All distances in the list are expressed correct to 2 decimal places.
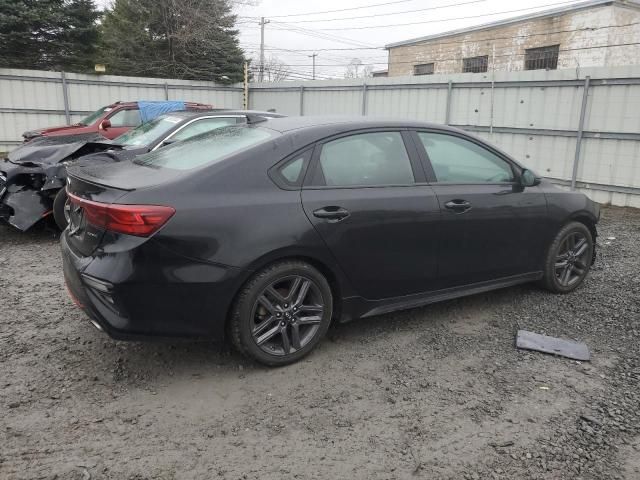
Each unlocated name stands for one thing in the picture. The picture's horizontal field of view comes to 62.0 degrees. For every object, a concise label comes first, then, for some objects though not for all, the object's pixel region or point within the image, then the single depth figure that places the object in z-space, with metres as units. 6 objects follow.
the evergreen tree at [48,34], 20.77
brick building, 22.03
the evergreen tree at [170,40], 25.61
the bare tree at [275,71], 42.44
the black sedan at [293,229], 3.03
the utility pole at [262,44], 38.56
